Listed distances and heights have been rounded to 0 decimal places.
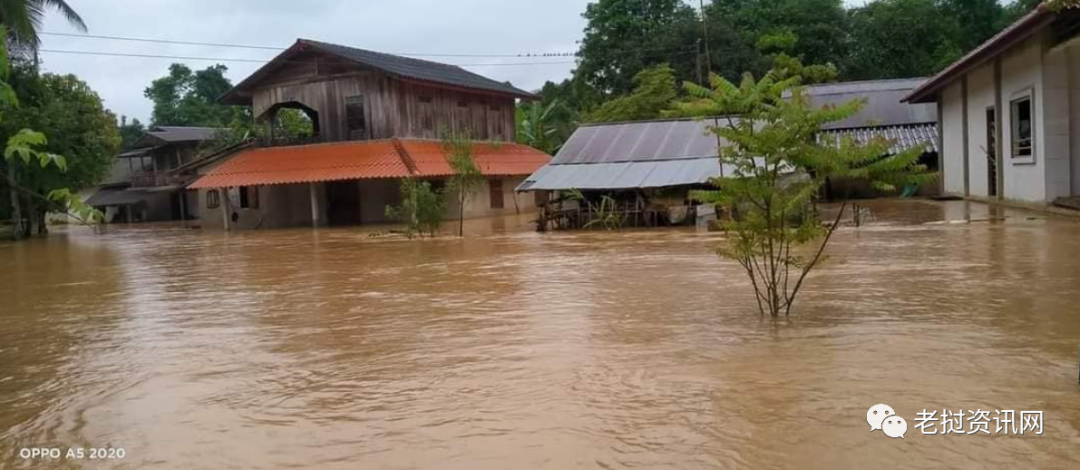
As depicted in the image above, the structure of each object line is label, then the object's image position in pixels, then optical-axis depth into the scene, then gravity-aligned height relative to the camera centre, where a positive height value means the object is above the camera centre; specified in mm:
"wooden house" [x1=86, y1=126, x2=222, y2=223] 44406 +1148
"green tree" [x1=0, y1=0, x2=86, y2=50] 21308 +4898
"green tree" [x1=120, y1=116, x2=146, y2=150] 58688 +5094
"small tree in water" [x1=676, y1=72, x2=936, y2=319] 7484 +66
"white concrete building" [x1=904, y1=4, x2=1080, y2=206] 15914 +981
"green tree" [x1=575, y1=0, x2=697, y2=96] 38062 +6054
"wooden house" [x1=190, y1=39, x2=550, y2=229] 30031 +1799
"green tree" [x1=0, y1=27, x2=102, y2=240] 26922 +1427
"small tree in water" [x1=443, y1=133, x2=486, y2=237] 21344 +553
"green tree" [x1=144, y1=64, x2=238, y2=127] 59719 +7654
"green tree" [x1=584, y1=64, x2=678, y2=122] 33875 +3031
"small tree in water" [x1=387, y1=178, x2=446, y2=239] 21969 -392
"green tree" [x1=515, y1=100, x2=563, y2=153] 41594 +2533
